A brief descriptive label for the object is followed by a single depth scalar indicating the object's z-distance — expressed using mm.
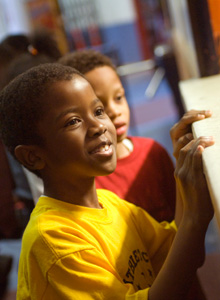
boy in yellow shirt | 959
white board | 842
